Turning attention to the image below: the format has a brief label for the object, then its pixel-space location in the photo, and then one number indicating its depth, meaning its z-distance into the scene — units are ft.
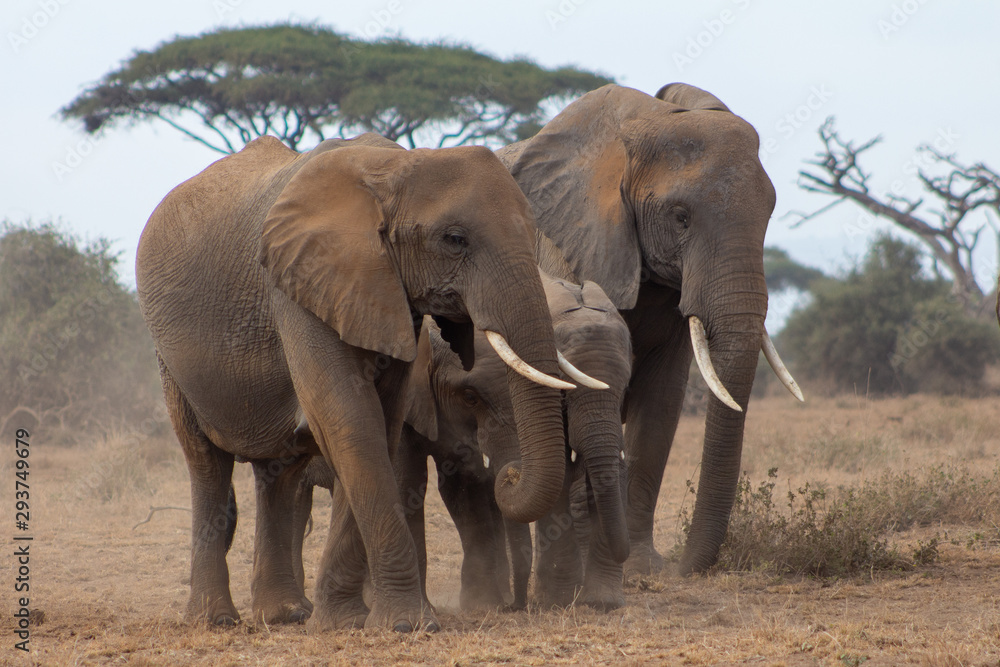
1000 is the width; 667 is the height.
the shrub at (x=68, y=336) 102.01
